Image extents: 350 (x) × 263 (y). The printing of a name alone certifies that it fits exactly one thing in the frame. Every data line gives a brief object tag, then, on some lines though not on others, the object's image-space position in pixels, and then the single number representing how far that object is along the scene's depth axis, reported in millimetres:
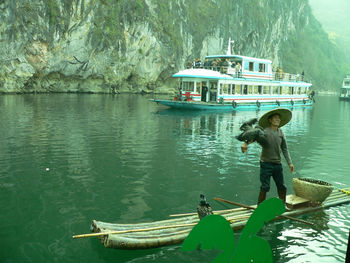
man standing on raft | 7270
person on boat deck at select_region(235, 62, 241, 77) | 36219
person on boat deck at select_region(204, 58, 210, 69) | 37469
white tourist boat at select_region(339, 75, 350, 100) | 72688
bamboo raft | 5855
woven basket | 7977
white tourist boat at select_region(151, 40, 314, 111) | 34000
